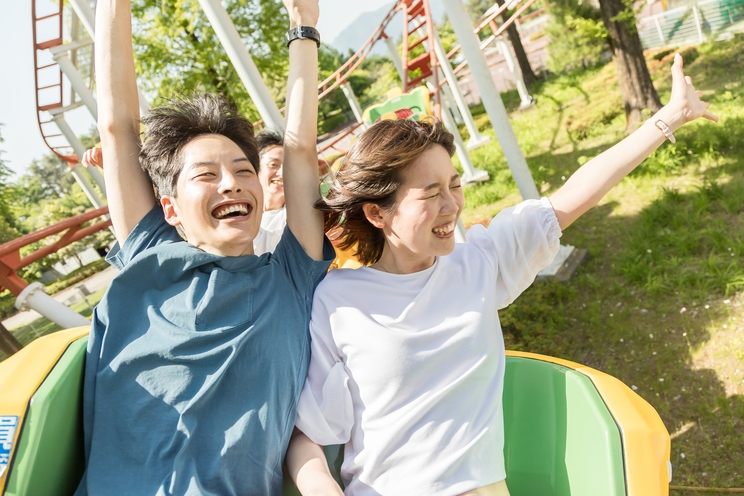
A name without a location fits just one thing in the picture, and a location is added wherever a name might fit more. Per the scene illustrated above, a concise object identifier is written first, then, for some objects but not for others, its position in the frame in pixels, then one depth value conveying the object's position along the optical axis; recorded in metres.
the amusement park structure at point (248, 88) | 3.14
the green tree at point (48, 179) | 49.38
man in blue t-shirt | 1.30
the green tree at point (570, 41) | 8.23
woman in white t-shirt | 1.31
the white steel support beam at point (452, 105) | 10.27
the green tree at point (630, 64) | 5.10
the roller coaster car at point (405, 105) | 5.10
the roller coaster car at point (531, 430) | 1.19
